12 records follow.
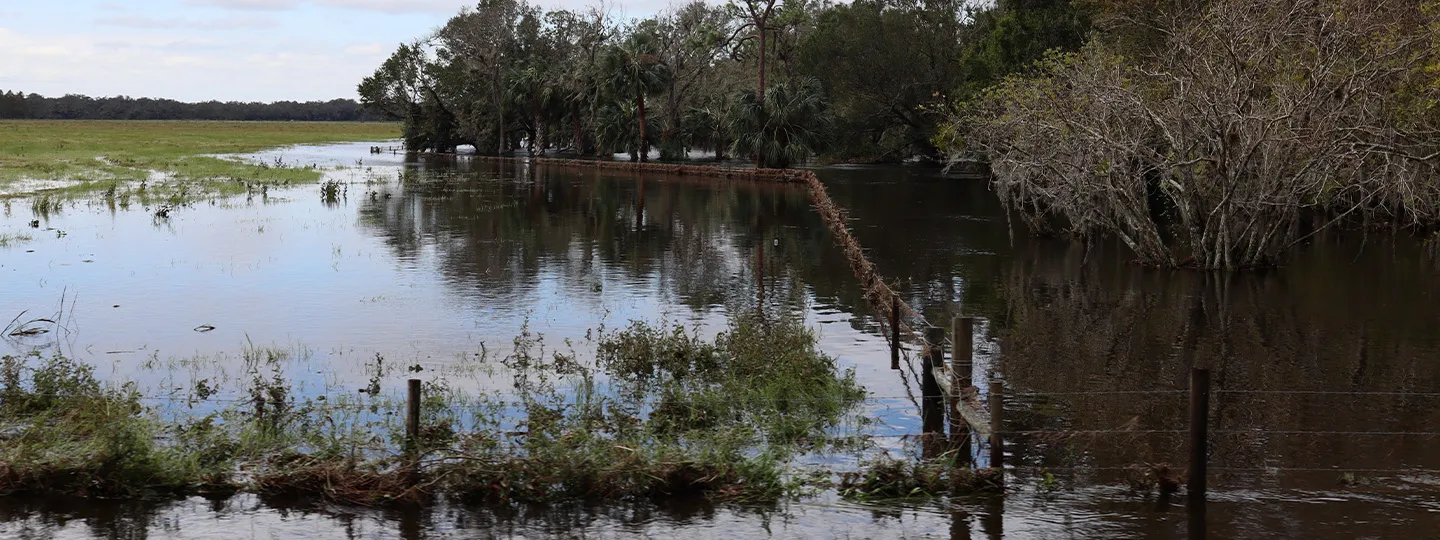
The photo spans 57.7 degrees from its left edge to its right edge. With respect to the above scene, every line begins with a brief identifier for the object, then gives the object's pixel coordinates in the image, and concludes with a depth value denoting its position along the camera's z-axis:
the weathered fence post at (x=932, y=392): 12.18
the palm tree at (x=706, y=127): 66.56
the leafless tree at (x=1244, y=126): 20.52
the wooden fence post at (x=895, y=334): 15.44
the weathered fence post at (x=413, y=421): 10.40
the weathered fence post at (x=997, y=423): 10.13
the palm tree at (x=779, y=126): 56.62
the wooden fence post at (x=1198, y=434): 9.73
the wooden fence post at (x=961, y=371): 11.04
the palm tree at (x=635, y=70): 64.69
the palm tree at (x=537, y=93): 80.00
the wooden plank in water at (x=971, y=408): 10.52
